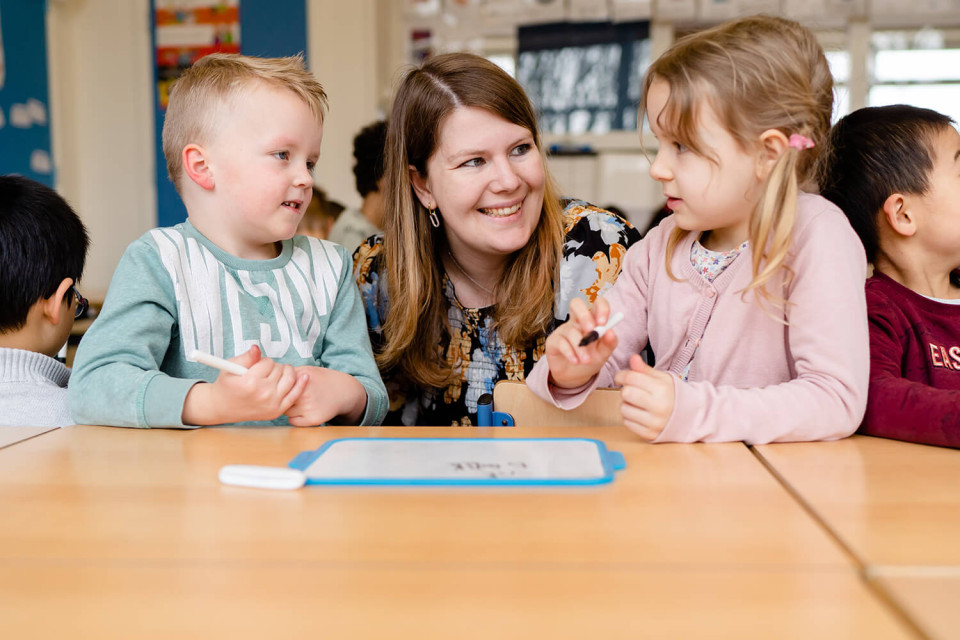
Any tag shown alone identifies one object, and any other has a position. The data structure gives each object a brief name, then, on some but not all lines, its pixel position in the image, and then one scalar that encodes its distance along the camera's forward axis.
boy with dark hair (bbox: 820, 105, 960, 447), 1.15
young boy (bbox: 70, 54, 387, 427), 1.11
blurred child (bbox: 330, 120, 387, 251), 3.00
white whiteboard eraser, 0.71
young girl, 0.89
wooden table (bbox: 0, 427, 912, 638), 0.46
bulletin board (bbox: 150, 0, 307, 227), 4.30
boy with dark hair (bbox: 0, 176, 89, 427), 1.40
